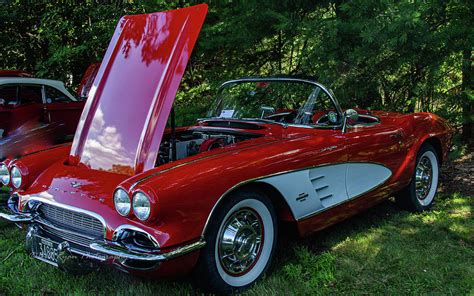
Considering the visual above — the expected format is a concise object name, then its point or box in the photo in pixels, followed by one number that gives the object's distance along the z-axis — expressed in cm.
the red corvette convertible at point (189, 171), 268
